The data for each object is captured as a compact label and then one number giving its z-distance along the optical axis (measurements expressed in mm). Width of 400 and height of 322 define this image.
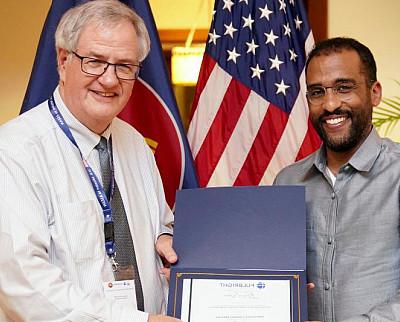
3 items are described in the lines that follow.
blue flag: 2732
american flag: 2924
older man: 1634
